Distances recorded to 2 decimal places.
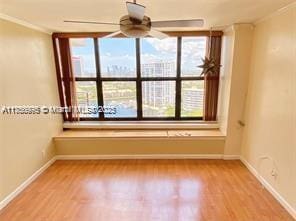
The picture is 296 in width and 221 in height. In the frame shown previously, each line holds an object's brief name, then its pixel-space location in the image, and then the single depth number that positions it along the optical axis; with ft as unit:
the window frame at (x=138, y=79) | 14.01
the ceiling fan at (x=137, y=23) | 5.83
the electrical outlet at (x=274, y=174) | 9.75
